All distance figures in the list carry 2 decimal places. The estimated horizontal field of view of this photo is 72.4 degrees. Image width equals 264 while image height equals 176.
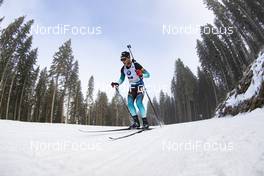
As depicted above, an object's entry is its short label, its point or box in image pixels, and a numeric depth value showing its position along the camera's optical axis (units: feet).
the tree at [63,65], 105.04
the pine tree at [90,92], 174.19
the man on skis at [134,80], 24.49
